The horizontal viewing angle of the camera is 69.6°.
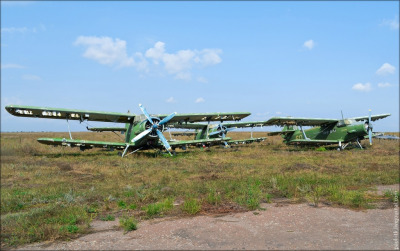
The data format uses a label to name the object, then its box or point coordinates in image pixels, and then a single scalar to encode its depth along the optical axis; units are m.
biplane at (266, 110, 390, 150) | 25.41
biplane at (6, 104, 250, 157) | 18.00
